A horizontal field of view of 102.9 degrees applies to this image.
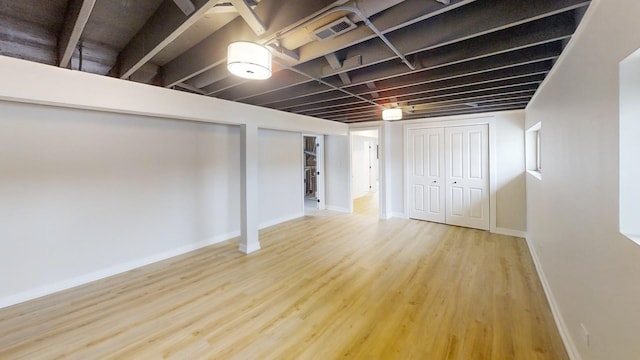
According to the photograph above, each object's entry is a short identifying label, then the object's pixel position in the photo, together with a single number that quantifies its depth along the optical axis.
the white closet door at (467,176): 4.95
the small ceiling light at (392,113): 3.98
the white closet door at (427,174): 5.46
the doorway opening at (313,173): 7.02
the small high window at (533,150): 4.29
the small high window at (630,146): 1.14
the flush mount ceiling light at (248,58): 1.71
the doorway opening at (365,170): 8.33
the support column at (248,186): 3.92
